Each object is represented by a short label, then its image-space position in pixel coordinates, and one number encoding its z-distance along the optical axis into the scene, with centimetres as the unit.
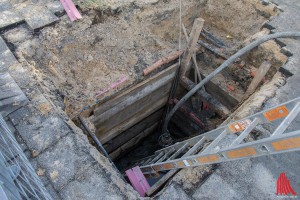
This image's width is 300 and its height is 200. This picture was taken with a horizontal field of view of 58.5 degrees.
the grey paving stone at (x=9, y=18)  505
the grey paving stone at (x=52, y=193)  324
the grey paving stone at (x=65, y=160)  339
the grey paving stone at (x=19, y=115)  378
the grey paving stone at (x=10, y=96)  386
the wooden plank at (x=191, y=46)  496
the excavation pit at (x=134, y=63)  478
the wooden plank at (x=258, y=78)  484
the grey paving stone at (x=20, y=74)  421
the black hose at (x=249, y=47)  475
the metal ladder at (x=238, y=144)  238
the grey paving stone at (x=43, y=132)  362
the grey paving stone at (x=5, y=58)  439
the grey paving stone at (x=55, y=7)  539
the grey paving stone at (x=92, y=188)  328
